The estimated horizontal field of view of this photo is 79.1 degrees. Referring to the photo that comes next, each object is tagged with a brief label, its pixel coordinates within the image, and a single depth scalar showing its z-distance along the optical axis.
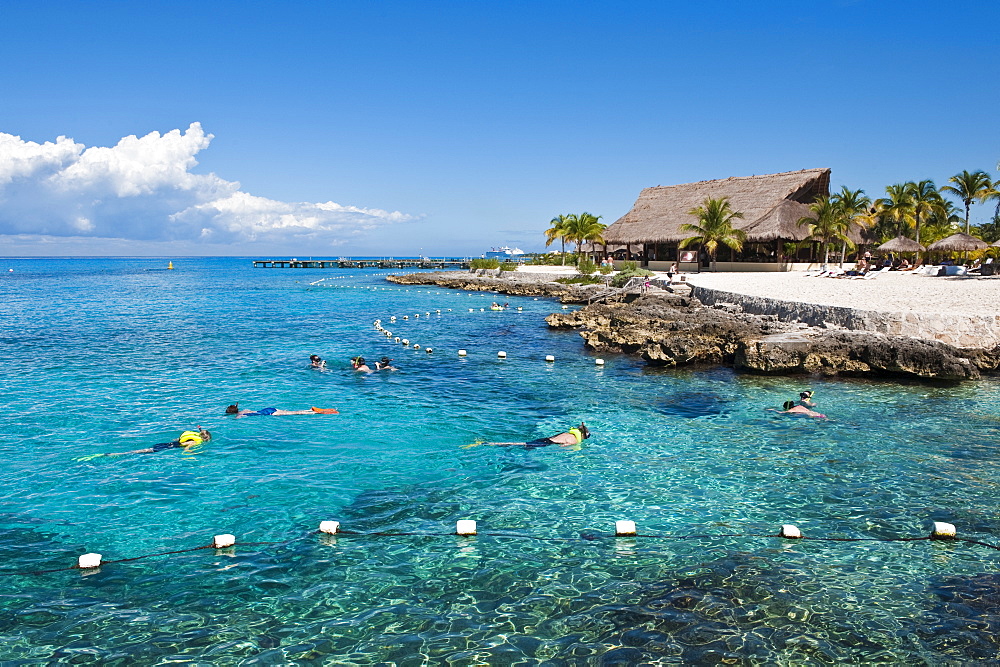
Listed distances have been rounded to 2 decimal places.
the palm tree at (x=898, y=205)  51.44
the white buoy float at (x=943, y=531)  8.36
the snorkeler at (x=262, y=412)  14.62
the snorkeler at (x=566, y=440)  12.64
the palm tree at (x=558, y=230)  67.00
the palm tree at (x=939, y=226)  60.68
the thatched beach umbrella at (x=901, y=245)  39.78
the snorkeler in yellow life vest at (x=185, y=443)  12.16
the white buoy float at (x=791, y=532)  8.41
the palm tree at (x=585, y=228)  63.97
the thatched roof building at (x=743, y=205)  46.31
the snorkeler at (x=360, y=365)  20.10
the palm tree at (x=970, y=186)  51.81
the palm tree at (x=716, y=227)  45.03
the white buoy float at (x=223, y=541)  8.17
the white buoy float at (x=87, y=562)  7.62
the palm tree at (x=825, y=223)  42.72
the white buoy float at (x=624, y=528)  8.52
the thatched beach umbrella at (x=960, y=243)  37.42
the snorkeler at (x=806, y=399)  14.75
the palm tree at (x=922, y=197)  51.72
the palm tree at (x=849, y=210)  43.28
